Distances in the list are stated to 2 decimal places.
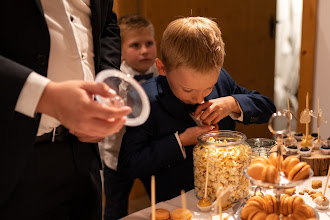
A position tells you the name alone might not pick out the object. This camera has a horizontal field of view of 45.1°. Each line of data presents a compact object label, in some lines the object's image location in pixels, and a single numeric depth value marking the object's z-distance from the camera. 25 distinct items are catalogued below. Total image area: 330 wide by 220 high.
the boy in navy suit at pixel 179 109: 1.34
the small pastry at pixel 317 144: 1.55
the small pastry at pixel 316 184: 1.34
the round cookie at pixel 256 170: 0.93
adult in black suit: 0.85
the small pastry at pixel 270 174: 0.91
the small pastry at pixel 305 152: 1.47
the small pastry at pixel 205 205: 1.18
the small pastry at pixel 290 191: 1.27
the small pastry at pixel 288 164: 0.96
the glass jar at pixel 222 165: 1.19
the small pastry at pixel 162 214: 1.13
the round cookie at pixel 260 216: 0.99
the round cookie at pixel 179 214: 1.12
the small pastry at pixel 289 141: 1.52
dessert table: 1.16
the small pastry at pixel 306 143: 1.55
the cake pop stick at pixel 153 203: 0.91
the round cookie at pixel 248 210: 1.03
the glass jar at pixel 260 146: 1.39
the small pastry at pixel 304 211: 1.00
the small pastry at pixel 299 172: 0.93
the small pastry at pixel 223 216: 1.09
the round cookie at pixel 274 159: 0.97
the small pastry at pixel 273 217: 0.98
